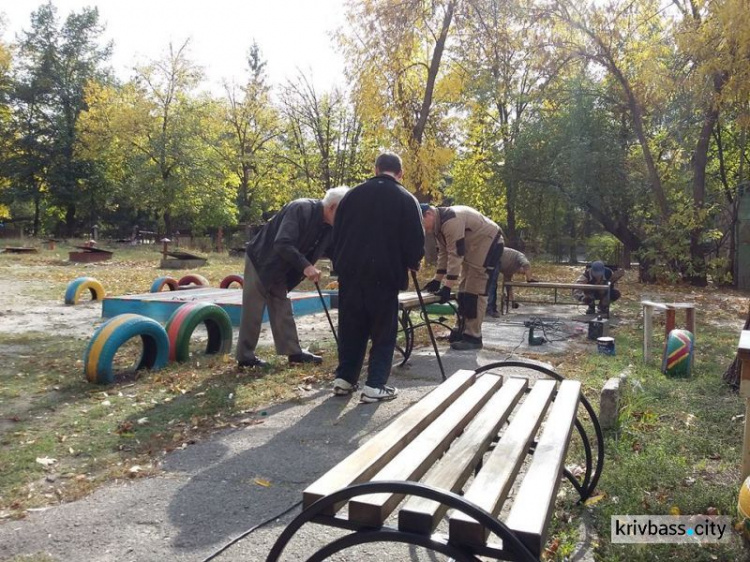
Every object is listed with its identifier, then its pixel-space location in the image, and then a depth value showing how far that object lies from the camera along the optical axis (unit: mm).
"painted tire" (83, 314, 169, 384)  5953
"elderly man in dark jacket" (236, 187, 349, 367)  6004
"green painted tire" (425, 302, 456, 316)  9711
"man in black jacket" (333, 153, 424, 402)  4965
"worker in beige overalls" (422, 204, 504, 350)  7168
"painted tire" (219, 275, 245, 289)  13492
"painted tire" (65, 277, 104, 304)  12273
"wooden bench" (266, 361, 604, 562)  1736
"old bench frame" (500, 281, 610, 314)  10586
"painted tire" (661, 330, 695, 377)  6355
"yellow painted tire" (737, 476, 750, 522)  2787
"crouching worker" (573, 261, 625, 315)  11172
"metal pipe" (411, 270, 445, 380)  5871
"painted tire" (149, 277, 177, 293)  12986
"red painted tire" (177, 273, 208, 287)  14016
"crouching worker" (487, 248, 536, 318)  11289
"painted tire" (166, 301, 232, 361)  6949
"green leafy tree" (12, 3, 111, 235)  42344
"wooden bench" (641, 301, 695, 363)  7176
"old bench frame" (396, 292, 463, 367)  6898
